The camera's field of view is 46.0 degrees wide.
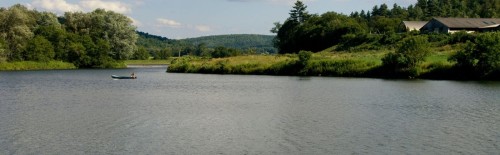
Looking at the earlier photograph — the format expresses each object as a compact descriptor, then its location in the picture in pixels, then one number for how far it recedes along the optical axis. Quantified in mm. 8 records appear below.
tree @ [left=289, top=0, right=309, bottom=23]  157500
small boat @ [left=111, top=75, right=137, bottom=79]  88300
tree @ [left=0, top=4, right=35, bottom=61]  126375
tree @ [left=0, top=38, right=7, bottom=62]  119212
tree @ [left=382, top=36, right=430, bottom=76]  78562
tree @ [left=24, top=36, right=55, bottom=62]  129862
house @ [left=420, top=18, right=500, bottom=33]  121794
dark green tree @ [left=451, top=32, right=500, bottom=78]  72250
